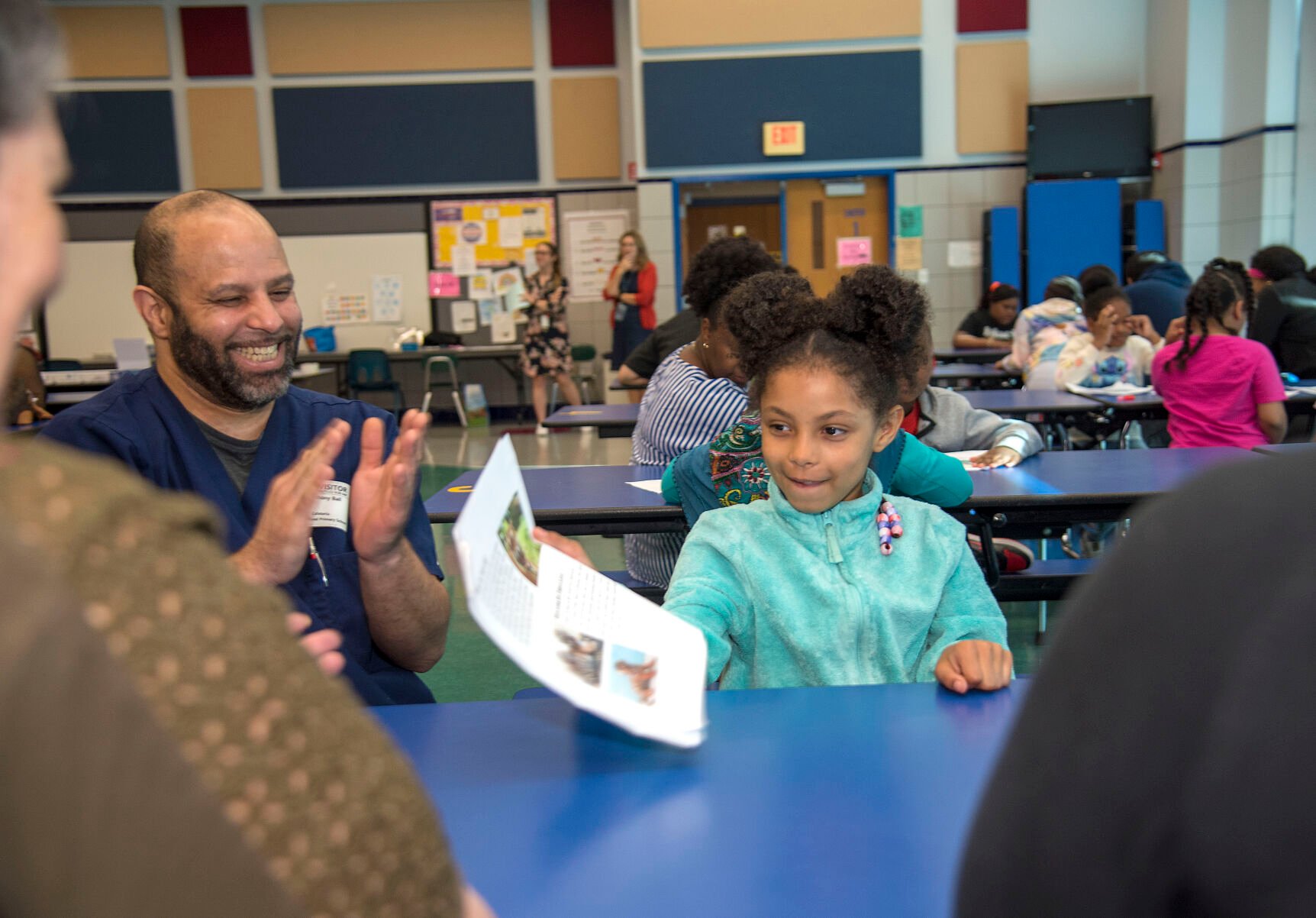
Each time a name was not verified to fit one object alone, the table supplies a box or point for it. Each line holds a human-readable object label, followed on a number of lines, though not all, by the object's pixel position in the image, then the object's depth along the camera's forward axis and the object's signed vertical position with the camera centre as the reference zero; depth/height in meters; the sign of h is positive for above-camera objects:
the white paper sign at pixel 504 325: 10.94 -0.31
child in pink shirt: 4.08 -0.42
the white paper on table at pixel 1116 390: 4.81 -0.53
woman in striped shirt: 2.84 -0.28
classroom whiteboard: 10.79 +0.23
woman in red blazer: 9.44 -0.05
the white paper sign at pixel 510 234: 10.83 +0.59
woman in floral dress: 9.38 -0.26
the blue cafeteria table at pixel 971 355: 7.68 -0.55
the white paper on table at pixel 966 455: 3.13 -0.53
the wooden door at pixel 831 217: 10.03 +0.60
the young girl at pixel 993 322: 8.48 -0.36
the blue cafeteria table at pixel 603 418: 4.44 -0.53
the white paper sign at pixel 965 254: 10.02 +0.21
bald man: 1.66 -0.20
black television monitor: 9.59 +1.17
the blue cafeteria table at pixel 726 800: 0.83 -0.46
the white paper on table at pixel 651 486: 2.90 -0.53
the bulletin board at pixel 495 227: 10.83 +0.66
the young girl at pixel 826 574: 1.58 -0.43
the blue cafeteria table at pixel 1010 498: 2.61 -0.54
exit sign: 9.79 +1.31
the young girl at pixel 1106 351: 5.28 -0.39
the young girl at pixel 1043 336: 5.57 -0.34
